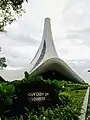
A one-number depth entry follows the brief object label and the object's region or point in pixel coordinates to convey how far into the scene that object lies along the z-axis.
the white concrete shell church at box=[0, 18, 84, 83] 10.89
